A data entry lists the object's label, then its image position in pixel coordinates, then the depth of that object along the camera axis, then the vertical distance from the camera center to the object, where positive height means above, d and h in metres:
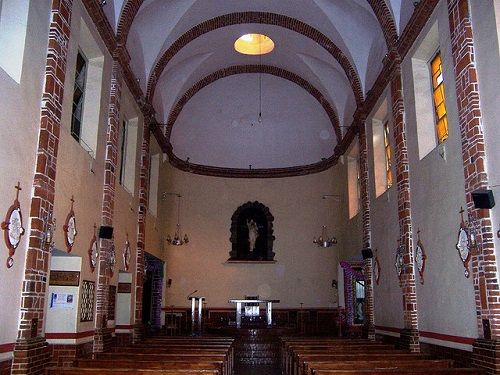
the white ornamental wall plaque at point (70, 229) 9.19 +1.34
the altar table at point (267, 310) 17.09 -0.09
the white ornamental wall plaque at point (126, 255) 13.33 +1.29
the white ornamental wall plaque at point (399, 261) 11.52 +1.01
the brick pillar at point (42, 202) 7.50 +1.54
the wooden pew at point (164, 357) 8.33 -0.80
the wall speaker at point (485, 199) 7.64 +1.55
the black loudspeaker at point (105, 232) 11.12 +1.54
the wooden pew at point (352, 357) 8.48 -0.79
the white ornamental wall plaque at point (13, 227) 6.97 +1.04
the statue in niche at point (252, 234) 20.69 +2.82
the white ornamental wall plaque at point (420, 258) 10.63 +1.00
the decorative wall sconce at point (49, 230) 8.01 +1.15
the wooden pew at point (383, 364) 7.73 -0.82
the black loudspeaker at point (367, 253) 14.38 +1.46
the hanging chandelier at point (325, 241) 16.92 +2.12
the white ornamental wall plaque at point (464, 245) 8.42 +1.02
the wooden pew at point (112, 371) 6.71 -0.82
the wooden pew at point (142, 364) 7.70 -0.83
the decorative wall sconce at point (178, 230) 18.48 +2.89
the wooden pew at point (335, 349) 9.74 -0.78
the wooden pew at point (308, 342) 11.19 -0.74
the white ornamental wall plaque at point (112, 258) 11.76 +1.07
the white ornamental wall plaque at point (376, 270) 13.81 +0.99
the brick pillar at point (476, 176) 7.59 +1.99
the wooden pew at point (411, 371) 6.76 -0.82
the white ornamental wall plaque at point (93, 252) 10.61 +1.08
